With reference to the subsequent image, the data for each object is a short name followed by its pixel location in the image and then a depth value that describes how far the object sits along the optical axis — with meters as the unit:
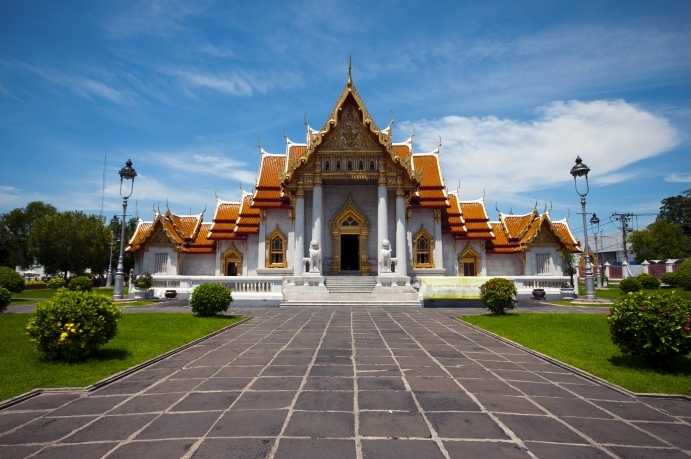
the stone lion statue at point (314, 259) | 22.23
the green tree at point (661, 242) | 57.19
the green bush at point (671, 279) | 30.15
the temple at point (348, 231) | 23.12
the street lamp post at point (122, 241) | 21.66
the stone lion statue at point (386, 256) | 22.22
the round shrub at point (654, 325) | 6.84
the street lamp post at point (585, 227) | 21.16
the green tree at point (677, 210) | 67.19
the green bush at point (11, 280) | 21.86
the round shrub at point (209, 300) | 14.55
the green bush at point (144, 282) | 23.98
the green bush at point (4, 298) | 15.64
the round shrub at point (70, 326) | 7.52
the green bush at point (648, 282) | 28.88
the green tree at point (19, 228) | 52.66
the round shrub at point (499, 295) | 15.10
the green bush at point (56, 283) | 33.47
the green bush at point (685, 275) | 28.95
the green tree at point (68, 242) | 44.38
